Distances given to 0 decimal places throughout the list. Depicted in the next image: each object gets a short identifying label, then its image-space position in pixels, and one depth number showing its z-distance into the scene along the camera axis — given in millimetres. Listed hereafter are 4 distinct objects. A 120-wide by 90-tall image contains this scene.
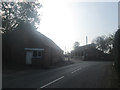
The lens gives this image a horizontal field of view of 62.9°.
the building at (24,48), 16104
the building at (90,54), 37814
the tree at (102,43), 52615
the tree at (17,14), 18291
